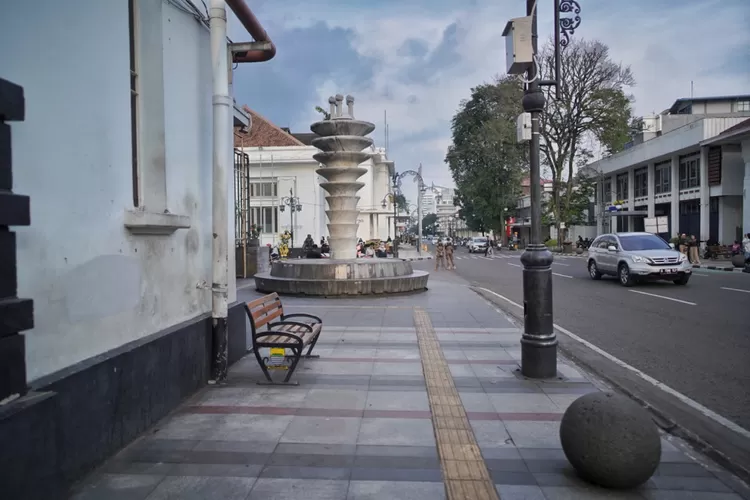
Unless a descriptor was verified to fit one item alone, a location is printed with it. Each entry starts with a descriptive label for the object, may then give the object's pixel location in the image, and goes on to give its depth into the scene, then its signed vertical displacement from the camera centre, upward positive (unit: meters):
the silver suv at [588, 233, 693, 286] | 17.59 -0.84
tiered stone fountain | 15.43 -0.47
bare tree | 39.72 +8.94
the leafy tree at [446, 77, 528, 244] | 52.22 +7.17
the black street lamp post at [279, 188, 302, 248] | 38.38 +2.25
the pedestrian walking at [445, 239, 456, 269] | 29.44 -0.98
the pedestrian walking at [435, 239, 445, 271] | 29.30 -0.82
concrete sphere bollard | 3.72 -1.39
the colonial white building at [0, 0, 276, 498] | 3.36 +0.15
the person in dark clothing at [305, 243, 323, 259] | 25.89 -0.77
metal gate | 19.03 +1.04
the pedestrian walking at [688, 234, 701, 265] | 27.74 -0.86
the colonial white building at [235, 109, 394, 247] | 42.62 +3.59
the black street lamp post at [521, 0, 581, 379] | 6.51 -0.48
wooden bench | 6.27 -1.17
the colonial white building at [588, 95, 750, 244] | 33.88 +4.21
